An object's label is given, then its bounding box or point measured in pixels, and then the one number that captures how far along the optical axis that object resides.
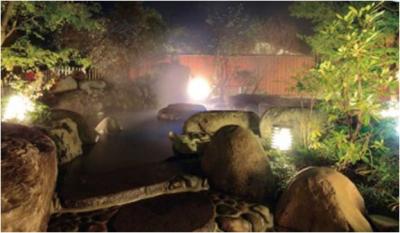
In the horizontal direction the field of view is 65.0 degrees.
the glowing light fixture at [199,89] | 22.48
